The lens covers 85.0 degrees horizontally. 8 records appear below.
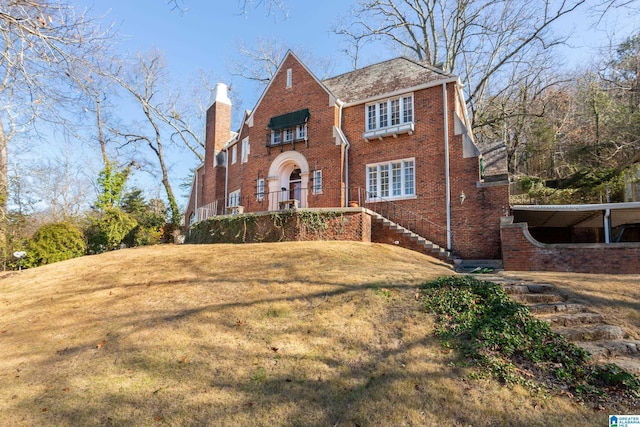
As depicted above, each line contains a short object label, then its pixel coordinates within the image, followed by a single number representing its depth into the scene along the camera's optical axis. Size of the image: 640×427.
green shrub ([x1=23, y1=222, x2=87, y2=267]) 15.99
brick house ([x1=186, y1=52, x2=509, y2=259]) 13.94
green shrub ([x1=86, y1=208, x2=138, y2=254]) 20.08
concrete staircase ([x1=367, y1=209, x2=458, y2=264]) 13.40
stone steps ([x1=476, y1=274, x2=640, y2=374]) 4.55
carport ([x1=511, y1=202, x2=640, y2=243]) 12.20
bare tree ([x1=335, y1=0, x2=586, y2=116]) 26.06
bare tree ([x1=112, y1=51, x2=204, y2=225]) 31.53
